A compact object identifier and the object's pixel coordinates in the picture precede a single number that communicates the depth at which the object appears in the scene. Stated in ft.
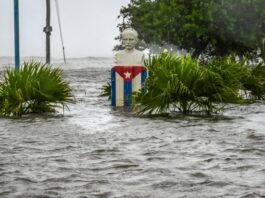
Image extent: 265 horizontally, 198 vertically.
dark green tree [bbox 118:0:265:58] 171.83
